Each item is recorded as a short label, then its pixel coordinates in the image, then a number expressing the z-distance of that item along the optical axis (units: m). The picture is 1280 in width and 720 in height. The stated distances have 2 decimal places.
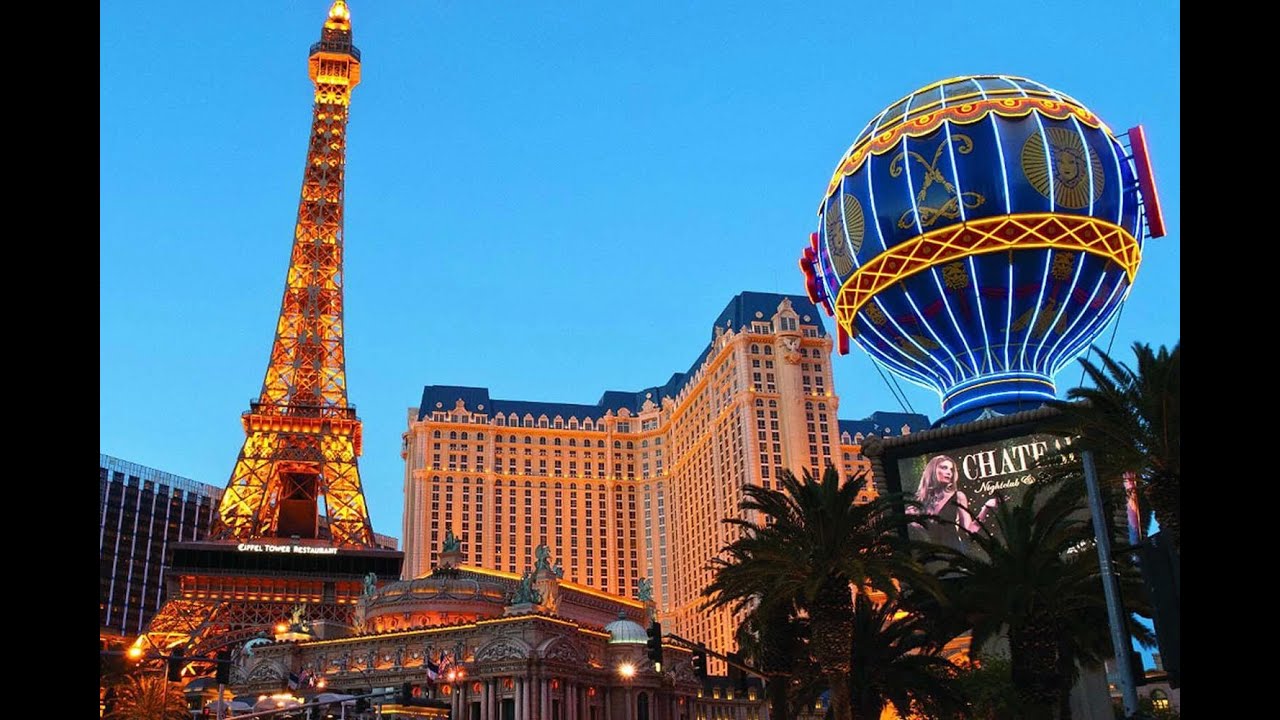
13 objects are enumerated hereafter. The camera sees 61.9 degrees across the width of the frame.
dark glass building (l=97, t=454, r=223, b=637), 140.00
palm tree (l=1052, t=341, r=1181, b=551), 26.25
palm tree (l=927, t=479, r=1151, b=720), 32.41
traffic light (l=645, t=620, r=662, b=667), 24.98
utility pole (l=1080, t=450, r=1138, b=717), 18.27
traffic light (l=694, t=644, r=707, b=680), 25.16
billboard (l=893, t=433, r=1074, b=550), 57.09
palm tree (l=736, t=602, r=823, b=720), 36.41
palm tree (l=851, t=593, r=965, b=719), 37.19
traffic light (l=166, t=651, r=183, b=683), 29.92
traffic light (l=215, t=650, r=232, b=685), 30.11
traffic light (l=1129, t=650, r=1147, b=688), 18.00
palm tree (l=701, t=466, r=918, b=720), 33.62
